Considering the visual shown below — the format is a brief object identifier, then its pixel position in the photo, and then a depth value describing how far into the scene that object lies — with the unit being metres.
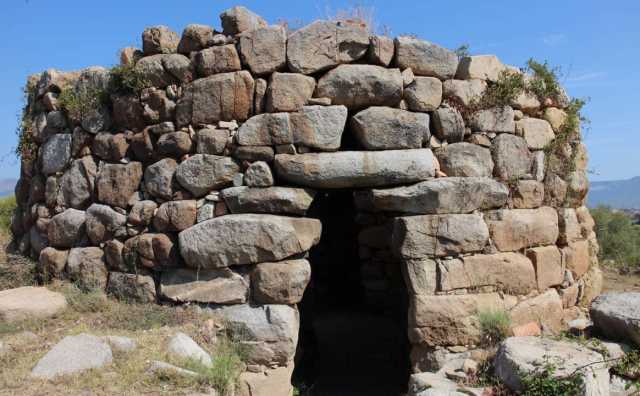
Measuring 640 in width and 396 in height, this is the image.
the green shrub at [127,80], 5.13
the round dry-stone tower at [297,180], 4.66
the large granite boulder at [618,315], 4.18
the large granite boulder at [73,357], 3.68
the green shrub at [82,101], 5.43
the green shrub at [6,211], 8.52
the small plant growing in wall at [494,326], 4.54
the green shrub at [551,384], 3.60
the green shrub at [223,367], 3.87
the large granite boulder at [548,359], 3.71
